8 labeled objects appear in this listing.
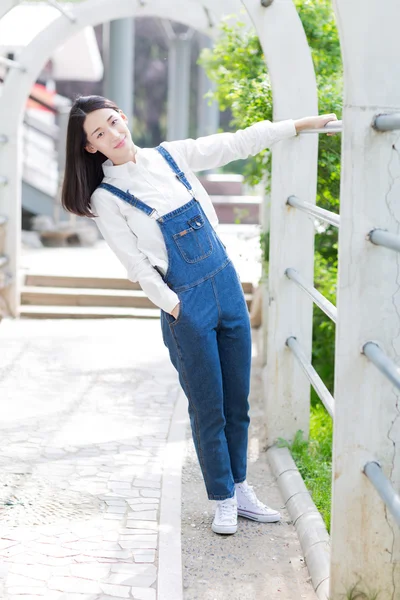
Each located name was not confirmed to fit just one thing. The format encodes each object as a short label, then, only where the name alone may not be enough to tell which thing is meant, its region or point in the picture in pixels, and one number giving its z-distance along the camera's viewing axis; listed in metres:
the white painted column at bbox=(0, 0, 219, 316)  8.09
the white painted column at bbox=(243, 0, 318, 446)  4.40
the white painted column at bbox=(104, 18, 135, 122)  14.12
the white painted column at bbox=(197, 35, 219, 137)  19.00
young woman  3.31
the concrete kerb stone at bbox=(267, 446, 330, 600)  3.15
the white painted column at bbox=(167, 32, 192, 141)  18.75
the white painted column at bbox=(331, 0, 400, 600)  2.50
